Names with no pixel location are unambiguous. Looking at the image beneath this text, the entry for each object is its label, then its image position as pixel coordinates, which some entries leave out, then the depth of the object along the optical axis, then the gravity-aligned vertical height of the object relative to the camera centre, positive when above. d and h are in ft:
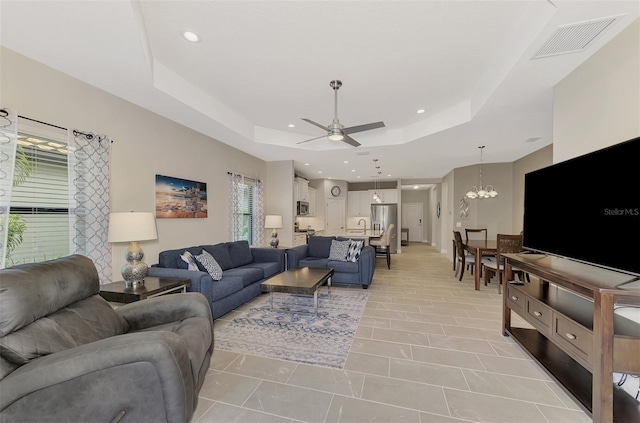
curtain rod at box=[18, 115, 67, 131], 7.60 +2.63
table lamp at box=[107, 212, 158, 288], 8.77 -0.80
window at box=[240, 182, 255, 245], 19.09 +0.03
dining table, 15.56 -2.17
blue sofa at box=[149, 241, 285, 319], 10.39 -2.97
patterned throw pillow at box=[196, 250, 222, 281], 11.85 -2.42
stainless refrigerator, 32.42 -0.14
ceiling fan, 10.24 +3.48
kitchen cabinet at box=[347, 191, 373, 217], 34.68 +1.41
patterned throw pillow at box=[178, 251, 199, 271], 11.24 -2.17
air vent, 6.27 +4.50
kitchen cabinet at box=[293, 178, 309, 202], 23.80 +2.27
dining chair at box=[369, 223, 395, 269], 21.80 -2.50
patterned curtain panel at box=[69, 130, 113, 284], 8.83 +0.44
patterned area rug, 8.45 -4.45
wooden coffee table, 10.93 -3.03
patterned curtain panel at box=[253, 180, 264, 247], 20.01 -0.35
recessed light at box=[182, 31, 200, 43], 7.69 +5.16
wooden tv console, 5.16 -2.56
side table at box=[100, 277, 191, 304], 8.38 -2.59
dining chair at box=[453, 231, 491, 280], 17.43 -2.82
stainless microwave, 24.91 +0.47
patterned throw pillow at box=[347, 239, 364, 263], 16.61 -2.32
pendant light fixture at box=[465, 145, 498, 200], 19.09 +1.53
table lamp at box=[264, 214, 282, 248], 19.17 -0.82
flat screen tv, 5.42 +0.20
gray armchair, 3.95 -2.45
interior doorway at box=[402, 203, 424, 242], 42.11 -0.77
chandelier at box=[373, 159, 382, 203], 31.71 +2.61
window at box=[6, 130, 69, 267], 7.52 +0.25
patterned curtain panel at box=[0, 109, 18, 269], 6.94 +1.13
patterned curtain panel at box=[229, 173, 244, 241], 17.24 +0.50
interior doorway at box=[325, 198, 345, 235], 33.50 -0.34
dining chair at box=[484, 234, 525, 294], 14.30 -1.60
